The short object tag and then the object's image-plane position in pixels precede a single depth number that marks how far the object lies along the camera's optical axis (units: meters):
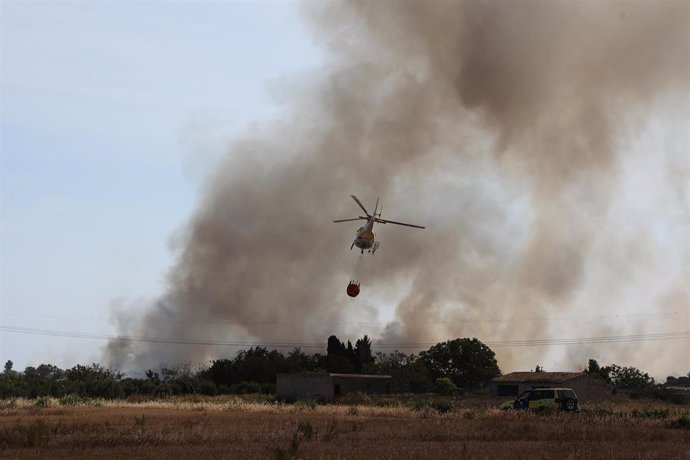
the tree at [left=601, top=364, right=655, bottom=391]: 152.35
